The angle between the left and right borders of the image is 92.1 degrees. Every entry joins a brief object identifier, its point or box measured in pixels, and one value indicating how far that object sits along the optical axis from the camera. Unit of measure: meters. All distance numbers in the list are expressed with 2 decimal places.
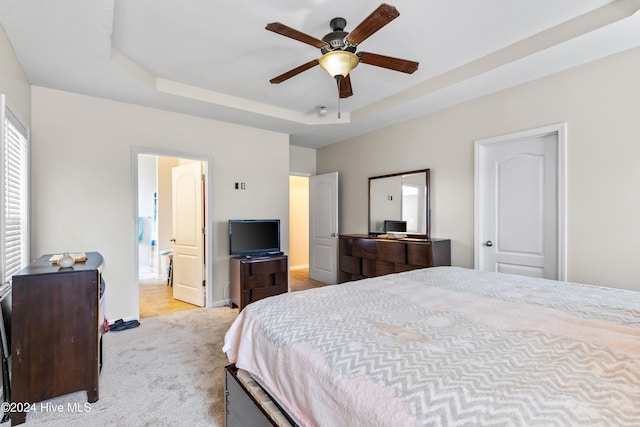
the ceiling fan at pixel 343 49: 1.90
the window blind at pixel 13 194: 2.14
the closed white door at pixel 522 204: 2.94
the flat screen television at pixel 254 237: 4.14
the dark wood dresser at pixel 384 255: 3.58
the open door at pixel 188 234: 4.23
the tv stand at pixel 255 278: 3.94
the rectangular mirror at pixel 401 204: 4.03
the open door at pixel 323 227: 5.30
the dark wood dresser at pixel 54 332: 1.86
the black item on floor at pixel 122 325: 3.33
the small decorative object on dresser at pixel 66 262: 2.08
